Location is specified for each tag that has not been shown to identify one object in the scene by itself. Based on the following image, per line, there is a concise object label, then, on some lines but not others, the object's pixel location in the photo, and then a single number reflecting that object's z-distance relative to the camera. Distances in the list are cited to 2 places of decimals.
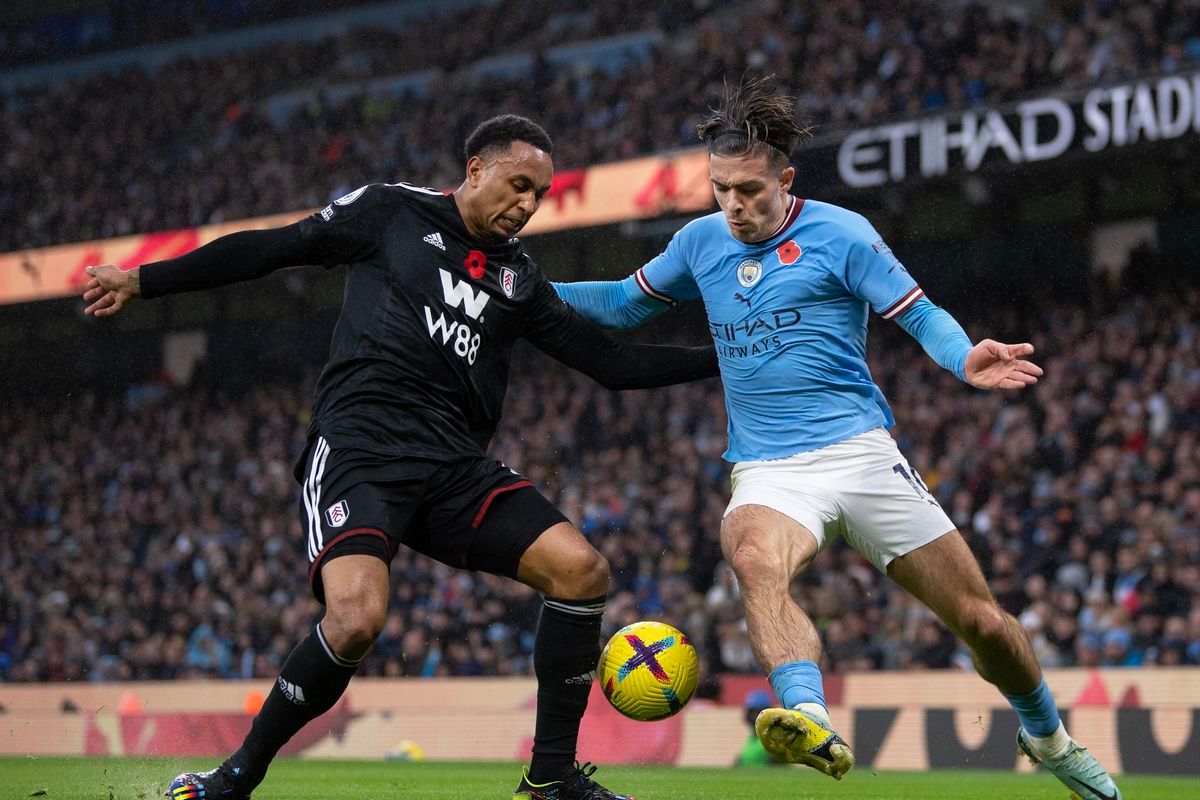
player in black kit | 9.91
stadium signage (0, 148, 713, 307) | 35.72
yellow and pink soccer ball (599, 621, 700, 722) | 10.95
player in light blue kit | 10.71
